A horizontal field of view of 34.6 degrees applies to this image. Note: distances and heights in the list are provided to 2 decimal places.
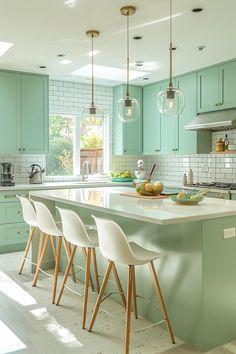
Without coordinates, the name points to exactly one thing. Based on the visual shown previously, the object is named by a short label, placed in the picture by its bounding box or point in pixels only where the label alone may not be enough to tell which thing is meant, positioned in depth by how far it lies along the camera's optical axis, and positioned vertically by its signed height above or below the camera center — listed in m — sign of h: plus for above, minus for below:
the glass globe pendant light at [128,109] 3.59 +0.49
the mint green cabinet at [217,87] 4.99 +1.01
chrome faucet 6.25 -0.16
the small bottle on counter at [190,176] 5.75 -0.23
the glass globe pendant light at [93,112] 3.80 +0.49
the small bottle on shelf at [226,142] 5.31 +0.26
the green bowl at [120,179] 6.20 -0.30
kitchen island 2.55 -0.74
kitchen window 6.38 +0.26
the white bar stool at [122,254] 2.44 -0.63
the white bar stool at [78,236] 2.91 -0.59
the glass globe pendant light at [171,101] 3.09 +0.49
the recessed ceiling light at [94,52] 4.53 +1.31
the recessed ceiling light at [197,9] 3.26 +1.31
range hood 4.91 +0.54
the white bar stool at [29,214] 3.88 -0.55
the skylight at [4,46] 4.28 +1.33
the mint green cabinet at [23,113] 5.44 +0.71
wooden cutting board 3.47 -0.33
